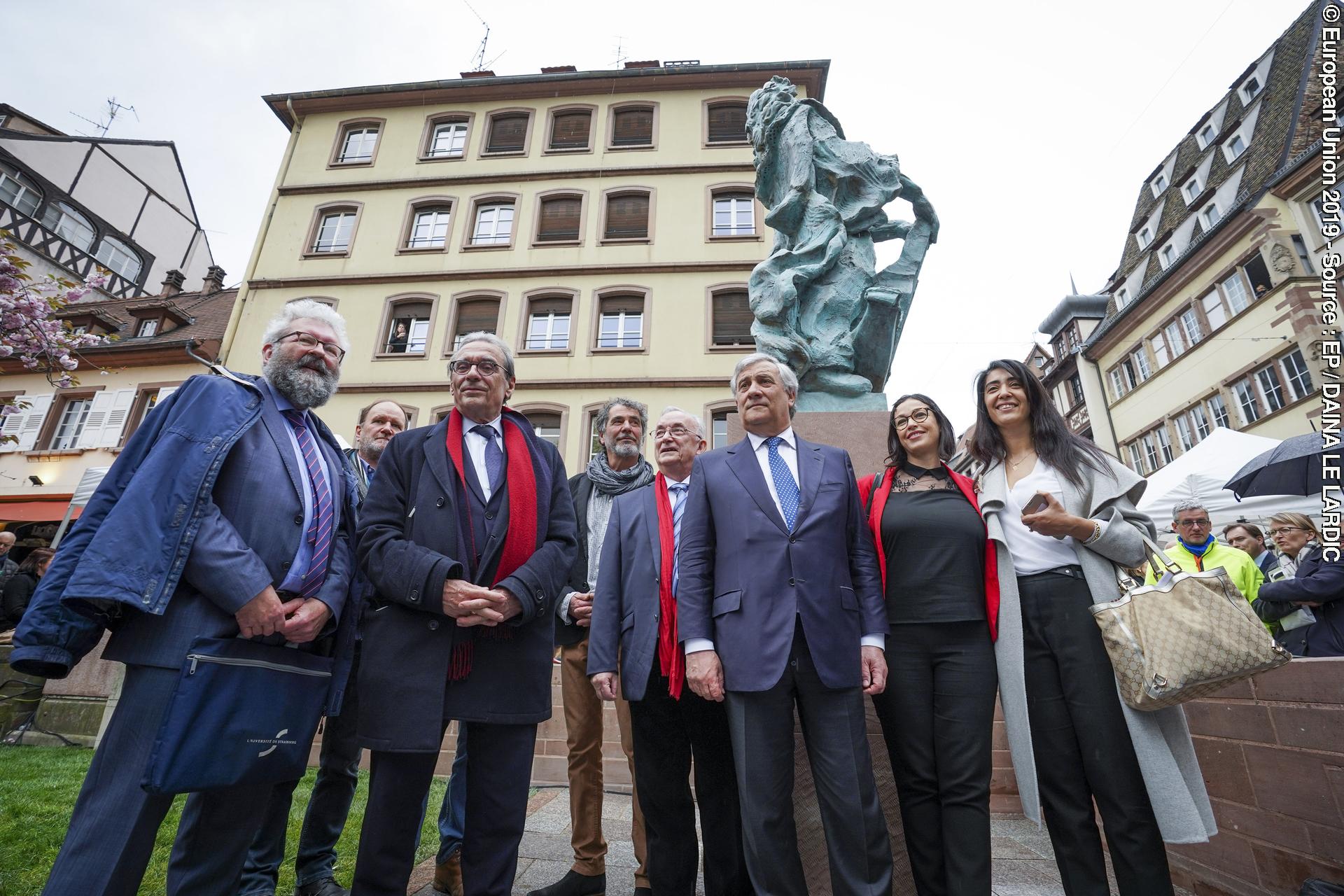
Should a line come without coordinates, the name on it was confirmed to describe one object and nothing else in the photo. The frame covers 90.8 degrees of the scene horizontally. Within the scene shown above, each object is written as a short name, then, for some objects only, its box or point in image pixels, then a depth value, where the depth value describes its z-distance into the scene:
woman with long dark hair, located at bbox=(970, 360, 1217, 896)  2.05
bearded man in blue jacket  1.61
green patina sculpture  4.50
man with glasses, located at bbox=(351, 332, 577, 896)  1.96
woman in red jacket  2.11
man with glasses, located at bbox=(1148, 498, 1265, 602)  4.88
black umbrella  5.85
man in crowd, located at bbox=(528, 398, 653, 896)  2.76
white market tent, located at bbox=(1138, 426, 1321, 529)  8.28
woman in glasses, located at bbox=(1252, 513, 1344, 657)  3.72
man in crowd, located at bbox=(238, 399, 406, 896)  2.59
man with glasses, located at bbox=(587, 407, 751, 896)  2.35
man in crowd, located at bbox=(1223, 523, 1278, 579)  5.79
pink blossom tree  6.83
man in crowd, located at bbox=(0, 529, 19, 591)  7.62
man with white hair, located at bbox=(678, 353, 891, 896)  1.98
